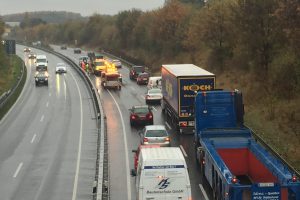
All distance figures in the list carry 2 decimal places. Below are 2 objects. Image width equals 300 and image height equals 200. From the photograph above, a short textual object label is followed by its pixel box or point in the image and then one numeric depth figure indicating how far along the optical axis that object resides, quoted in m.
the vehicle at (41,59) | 90.78
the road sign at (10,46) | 91.94
